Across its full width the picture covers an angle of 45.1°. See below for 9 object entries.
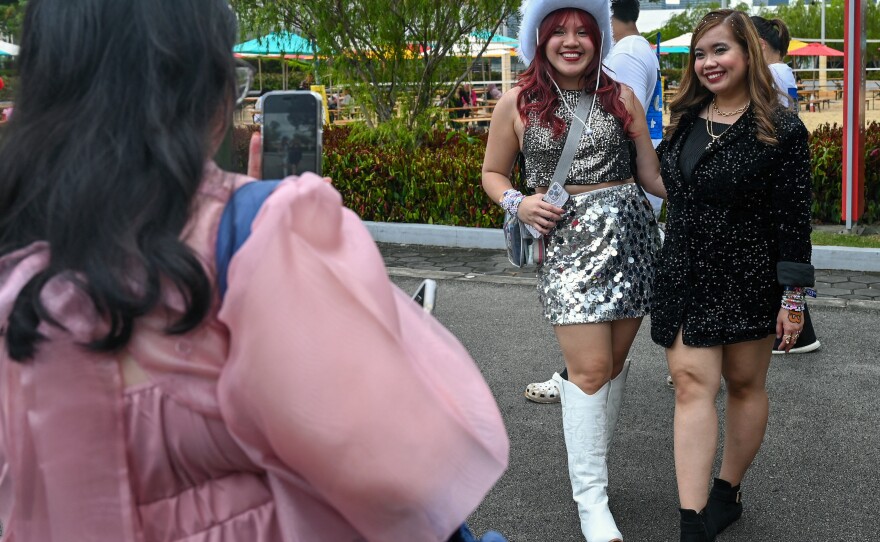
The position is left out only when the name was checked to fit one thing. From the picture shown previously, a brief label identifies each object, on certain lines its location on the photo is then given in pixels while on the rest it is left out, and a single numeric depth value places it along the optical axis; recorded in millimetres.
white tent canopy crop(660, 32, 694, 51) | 29447
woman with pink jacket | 1246
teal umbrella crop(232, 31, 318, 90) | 11462
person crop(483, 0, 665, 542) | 3643
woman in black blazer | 3277
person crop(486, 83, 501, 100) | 28603
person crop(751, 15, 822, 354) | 5668
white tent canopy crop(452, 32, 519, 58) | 27094
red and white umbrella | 31350
